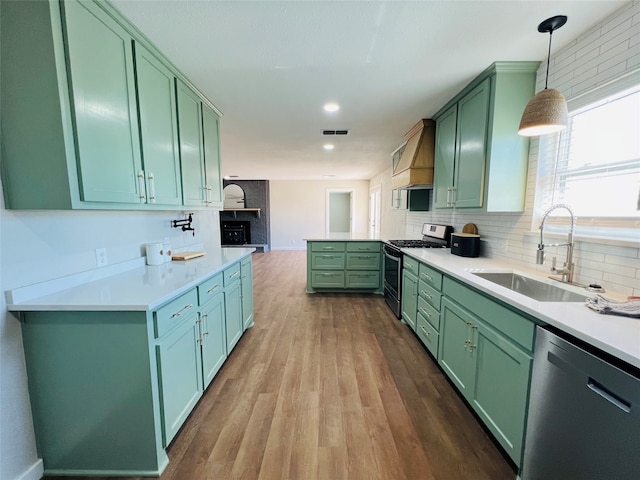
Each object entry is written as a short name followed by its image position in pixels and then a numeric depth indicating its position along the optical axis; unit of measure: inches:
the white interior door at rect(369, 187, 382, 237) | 286.4
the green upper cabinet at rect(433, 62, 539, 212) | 77.3
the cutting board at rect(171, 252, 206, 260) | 88.5
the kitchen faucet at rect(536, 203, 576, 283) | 61.5
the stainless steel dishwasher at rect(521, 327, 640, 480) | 32.4
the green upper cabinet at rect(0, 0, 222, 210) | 43.8
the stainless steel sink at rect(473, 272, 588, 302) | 59.2
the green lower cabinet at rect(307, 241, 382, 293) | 159.0
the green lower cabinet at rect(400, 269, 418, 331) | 104.7
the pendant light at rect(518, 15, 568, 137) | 54.6
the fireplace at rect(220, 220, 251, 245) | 323.9
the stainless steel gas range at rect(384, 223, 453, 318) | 122.5
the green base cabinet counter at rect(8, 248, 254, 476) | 48.4
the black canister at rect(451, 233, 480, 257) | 96.7
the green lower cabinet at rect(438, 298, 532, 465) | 49.3
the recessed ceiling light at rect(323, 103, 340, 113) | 101.8
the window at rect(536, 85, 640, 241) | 54.6
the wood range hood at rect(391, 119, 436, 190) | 120.8
